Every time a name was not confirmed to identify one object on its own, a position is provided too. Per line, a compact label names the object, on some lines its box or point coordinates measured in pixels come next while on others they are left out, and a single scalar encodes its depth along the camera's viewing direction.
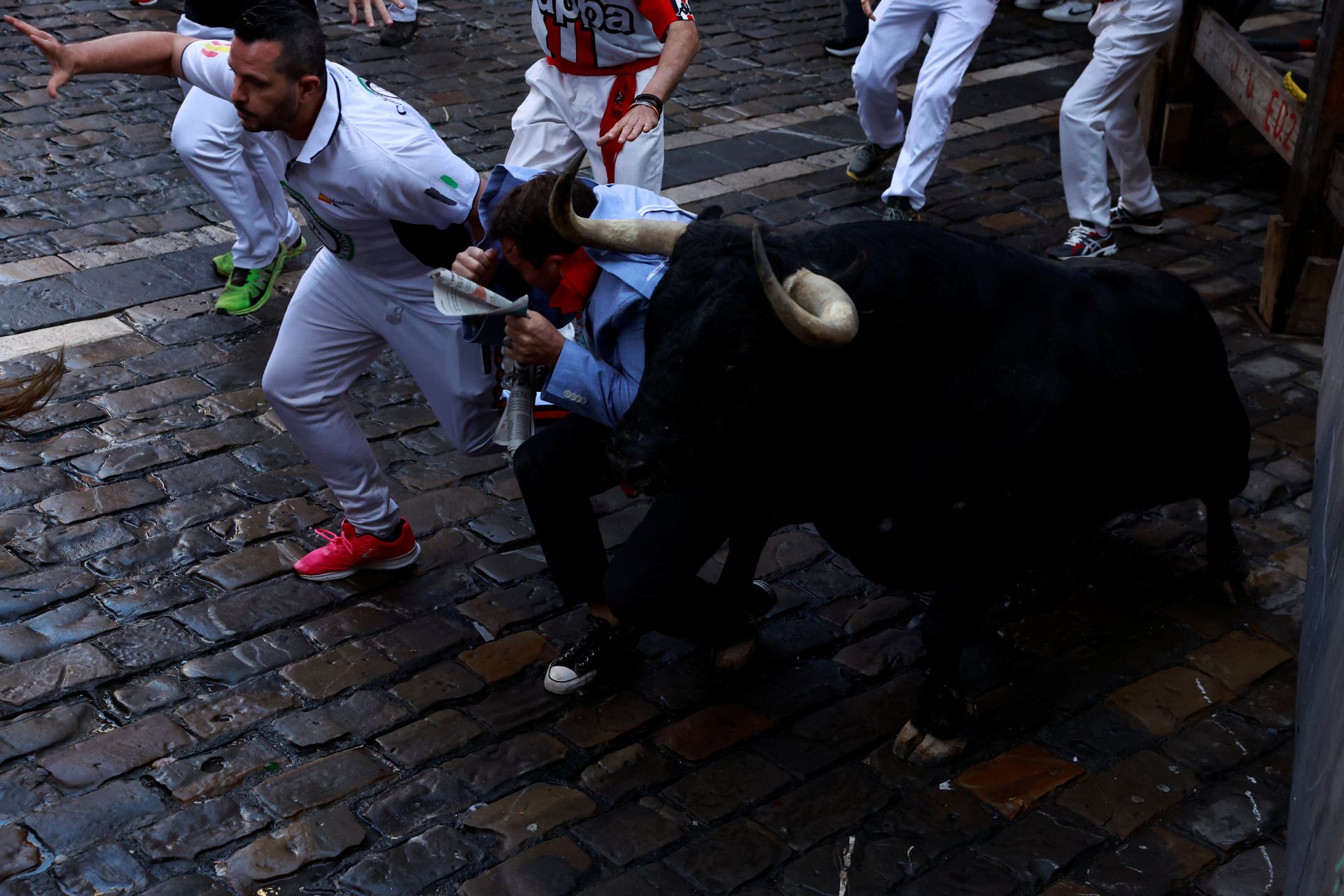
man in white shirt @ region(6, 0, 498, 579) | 4.09
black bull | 3.28
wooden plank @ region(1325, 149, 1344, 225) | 6.28
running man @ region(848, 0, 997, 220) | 7.36
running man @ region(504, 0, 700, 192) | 5.48
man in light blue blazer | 3.59
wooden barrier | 6.35
